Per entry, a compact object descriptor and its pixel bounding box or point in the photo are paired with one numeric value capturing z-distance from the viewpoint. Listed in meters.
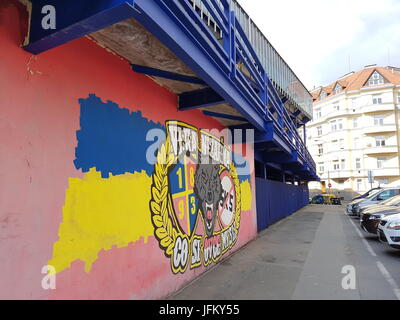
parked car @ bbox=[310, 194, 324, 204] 35.59
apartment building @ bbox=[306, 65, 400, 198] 44.09
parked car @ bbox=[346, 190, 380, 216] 18.23
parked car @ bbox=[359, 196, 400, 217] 10.32
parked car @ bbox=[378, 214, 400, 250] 7.41
